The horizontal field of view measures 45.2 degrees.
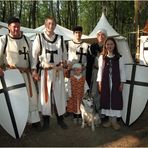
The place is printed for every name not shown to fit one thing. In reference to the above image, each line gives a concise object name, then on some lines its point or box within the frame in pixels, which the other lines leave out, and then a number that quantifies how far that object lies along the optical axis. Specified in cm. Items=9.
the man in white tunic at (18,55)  279
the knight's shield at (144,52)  426
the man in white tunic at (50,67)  291
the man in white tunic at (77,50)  324
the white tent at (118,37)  661
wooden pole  795
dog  297
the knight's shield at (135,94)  300
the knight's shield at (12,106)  269
